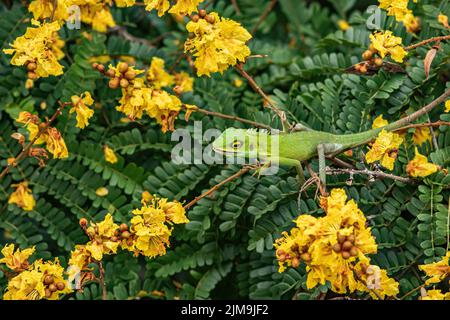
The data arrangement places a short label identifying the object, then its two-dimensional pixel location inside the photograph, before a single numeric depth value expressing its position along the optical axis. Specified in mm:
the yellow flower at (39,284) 1997
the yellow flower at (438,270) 1993
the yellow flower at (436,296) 1934
